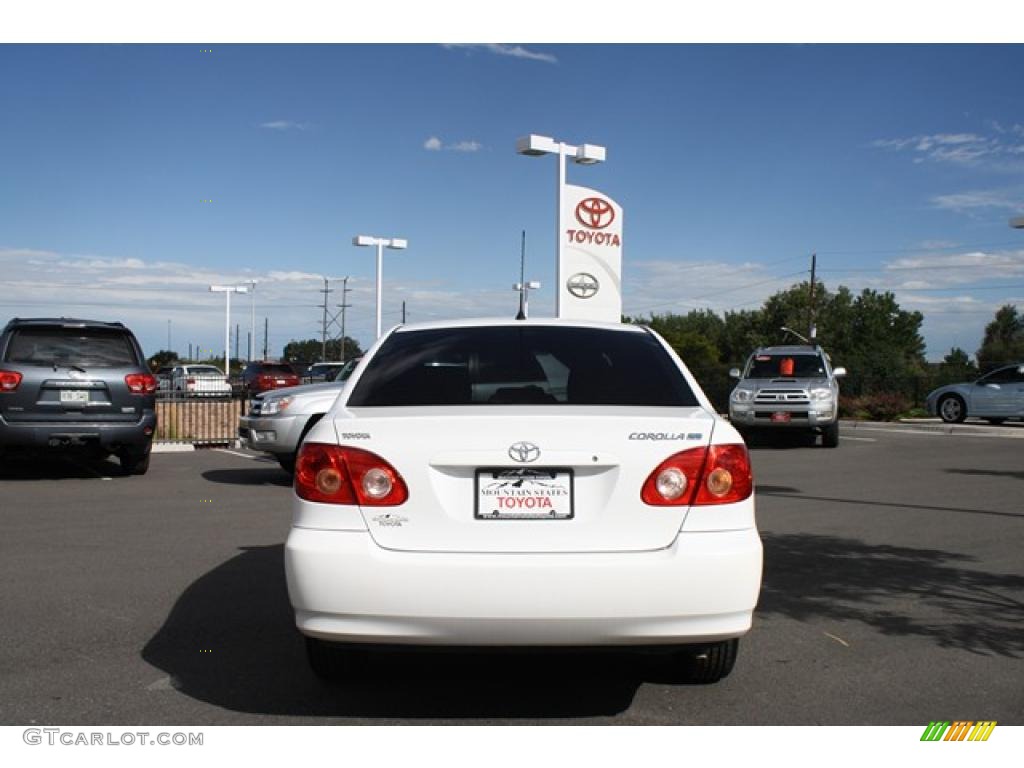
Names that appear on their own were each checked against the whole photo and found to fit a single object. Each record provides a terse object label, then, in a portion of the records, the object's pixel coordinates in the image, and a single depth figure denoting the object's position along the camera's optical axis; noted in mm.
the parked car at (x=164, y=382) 23634
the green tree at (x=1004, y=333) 114862
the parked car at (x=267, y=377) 36969
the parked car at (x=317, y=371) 37994
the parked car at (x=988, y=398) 26641
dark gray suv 12578
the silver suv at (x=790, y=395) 20000
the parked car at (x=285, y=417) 12578
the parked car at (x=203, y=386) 22938
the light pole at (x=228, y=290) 62347
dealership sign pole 23562
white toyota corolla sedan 3939
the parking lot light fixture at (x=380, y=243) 33469
